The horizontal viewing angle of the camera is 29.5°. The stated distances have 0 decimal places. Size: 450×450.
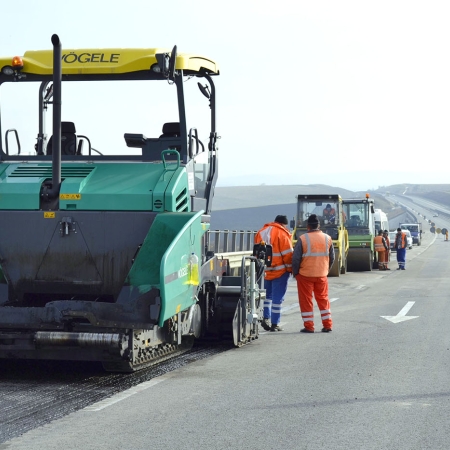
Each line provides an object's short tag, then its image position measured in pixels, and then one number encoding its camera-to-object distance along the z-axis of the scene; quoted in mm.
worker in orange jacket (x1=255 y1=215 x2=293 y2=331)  12078
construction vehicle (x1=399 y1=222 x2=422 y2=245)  73688
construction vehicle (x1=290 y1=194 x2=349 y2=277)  27984
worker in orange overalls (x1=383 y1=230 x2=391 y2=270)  34097
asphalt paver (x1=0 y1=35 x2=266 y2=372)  7617
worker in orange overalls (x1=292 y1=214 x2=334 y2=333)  11914
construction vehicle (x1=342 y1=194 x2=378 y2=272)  31703
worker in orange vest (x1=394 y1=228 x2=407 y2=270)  33188
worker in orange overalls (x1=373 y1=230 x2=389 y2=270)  33906
